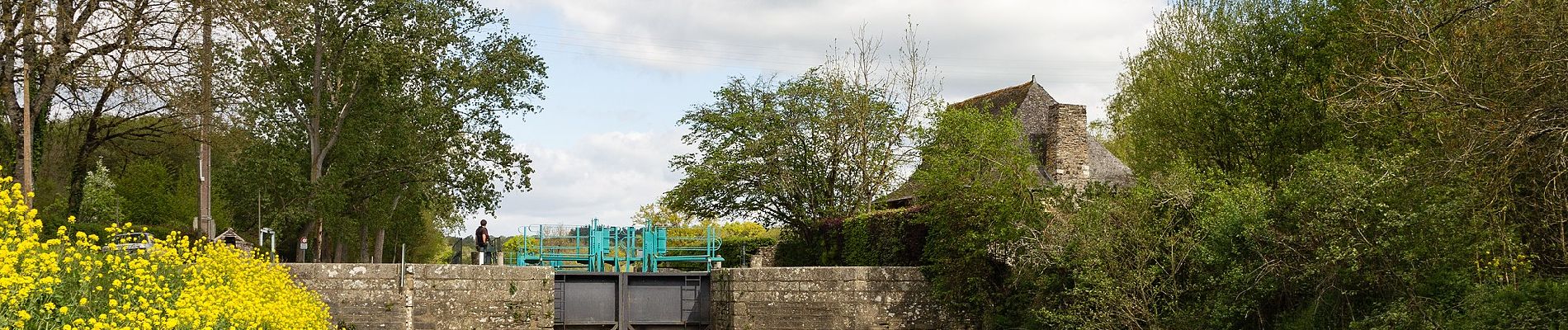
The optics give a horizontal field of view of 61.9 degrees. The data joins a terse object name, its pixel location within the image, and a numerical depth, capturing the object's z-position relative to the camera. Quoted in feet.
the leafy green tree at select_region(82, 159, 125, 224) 96.68
